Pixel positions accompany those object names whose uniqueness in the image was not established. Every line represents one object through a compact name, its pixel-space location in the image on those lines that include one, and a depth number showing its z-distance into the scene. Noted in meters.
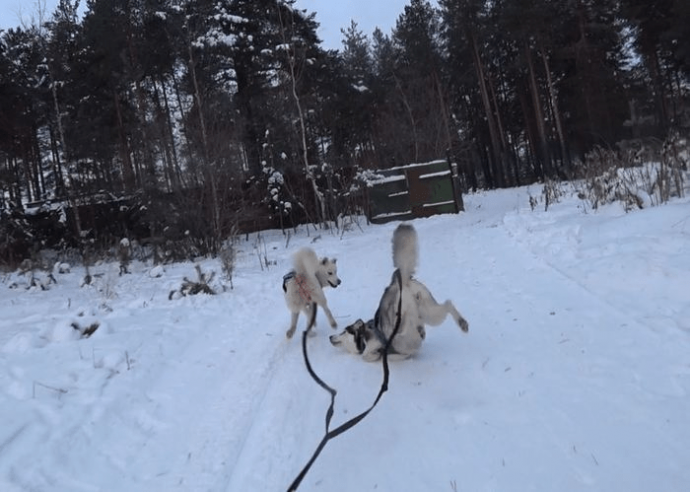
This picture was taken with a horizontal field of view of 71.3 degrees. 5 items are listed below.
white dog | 5.30
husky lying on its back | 4.07
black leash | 2.49
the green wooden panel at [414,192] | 17.80
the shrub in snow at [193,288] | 7.91
